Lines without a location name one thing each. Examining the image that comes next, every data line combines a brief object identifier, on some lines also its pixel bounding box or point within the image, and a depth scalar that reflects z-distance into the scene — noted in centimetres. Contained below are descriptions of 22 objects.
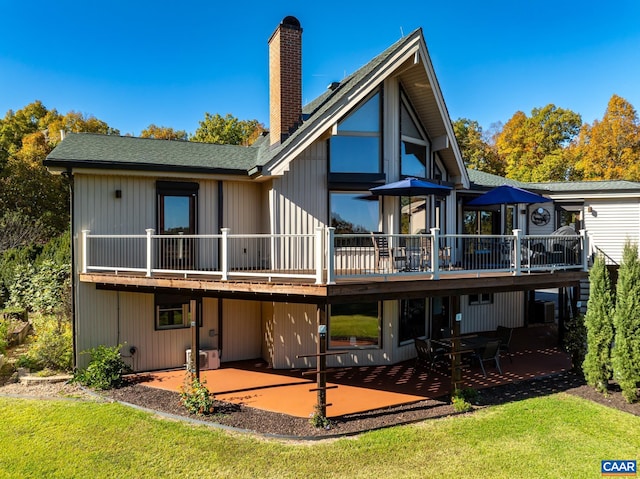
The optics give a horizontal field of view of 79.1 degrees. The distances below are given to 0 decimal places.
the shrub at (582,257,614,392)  907
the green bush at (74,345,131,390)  920
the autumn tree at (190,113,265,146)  3891
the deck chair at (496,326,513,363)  1102
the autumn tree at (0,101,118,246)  2530
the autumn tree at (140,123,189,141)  3988
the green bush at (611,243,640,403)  852
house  969
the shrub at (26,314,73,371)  1010
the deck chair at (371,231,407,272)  861
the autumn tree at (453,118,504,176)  3862
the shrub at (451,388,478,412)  806
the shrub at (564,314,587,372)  997
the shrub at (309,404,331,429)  727
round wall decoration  1469
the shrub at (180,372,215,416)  783
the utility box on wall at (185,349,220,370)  1070
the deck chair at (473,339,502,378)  991
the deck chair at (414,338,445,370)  995
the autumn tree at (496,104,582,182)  3731
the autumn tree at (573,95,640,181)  3181
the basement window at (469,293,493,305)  1413
